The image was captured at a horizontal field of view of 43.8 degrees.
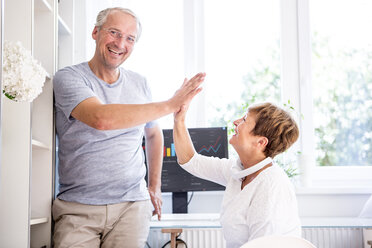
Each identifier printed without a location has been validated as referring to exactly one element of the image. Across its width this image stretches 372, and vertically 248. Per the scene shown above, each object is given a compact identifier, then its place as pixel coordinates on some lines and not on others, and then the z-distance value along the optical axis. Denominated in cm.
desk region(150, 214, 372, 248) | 238
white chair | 124
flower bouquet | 138
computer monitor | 291
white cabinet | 174
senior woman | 167
